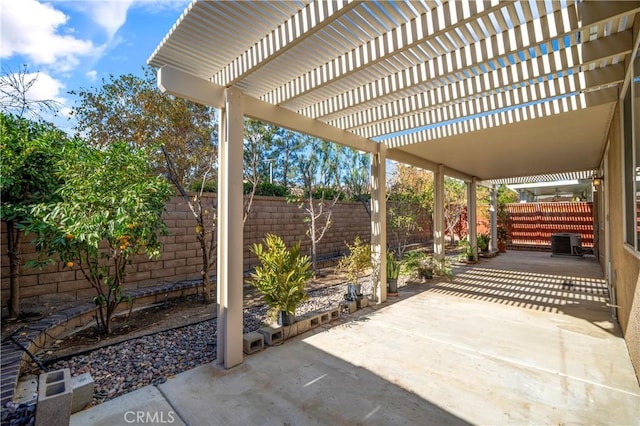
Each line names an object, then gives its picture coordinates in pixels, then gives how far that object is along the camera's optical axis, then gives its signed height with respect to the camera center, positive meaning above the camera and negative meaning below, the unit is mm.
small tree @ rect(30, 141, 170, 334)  3578 +144
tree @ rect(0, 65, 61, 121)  4203 +1775
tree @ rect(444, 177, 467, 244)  13422 +791
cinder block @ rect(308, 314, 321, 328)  4328 -1471
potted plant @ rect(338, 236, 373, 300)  5650 -788
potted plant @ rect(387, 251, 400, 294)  6195 -1166
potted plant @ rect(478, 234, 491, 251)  11763 -1001
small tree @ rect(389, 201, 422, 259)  9484 +90
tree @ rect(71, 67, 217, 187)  6121 +2081
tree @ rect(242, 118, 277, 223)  6773 +1781
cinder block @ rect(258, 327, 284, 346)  3762 -1446
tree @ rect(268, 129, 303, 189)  8312 +1935
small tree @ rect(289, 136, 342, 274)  8555 +1240
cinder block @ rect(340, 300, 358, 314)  5027 -1466
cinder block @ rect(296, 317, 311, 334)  4145 -1459
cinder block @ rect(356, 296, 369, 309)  5266 -1465
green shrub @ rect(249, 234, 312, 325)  3967 -790
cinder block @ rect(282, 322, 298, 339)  3939 -1467
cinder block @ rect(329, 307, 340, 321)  4644 -1463
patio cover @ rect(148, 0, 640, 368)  2457 +1603
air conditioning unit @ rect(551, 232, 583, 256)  11727 -1116
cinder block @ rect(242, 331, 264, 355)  3543 -1457
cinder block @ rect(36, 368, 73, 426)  2014 -1220
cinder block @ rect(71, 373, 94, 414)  2490 -1421
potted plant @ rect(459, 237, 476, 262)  10164 -1232
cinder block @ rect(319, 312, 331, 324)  4492 -1477
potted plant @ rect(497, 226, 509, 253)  13461 -999
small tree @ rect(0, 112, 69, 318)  3670 +629
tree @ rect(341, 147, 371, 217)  9734 +1448
